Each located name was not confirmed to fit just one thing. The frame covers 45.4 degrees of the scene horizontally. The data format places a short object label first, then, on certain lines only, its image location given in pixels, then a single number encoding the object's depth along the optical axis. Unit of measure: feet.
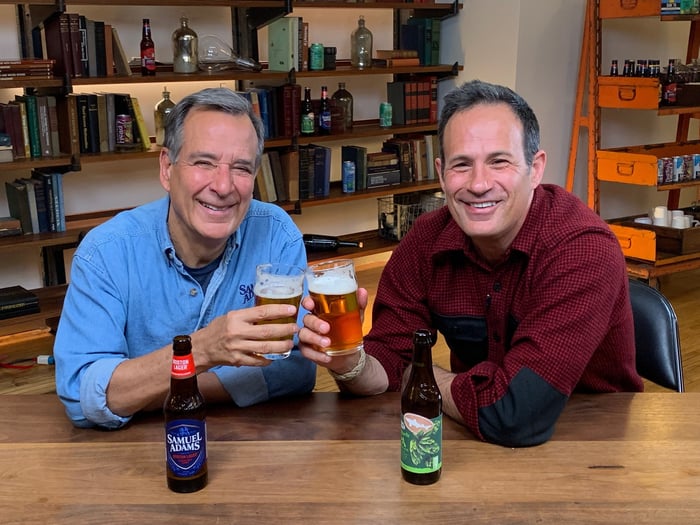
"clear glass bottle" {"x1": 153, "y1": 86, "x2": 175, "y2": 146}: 14.33
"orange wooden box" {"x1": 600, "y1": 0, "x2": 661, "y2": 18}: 15.43
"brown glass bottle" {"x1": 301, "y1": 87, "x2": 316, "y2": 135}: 15.75
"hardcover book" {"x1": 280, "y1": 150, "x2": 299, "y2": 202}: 15.49
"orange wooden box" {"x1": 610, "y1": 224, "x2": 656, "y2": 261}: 15.51
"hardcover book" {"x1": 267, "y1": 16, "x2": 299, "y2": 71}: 15.12
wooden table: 3.98
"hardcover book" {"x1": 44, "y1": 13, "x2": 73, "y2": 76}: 12.76
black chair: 6.04
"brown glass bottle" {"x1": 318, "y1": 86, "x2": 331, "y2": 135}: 16.01
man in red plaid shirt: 5.02
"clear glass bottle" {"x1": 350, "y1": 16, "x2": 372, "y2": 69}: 16.51
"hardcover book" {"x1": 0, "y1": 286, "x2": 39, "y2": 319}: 12.90
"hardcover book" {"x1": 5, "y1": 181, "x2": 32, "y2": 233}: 13.17
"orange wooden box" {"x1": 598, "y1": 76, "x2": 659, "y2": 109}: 15.42
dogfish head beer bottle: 4.16
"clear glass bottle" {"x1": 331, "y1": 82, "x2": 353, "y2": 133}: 16.38
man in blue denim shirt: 4.91
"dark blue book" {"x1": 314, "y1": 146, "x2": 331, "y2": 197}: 16.06
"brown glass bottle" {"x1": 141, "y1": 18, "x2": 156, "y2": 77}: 13.80
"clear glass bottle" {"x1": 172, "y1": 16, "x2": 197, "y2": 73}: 14.14
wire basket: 17.26
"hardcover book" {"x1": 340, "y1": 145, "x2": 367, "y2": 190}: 16.62
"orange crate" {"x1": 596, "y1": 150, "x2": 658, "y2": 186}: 15.57
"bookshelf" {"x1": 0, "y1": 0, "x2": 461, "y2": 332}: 13.01
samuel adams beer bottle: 4.12
